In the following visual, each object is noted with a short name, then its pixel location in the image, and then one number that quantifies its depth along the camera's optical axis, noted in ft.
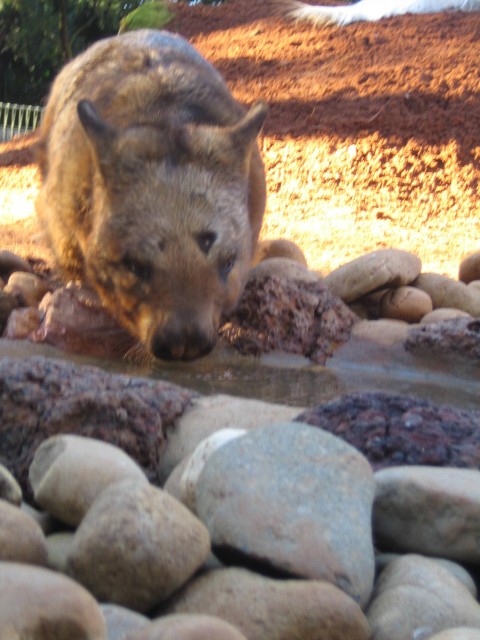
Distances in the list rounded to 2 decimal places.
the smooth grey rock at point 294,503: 6.47
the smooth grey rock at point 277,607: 5.77
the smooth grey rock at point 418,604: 6.29
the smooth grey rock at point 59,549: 6.32
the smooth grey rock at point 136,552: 5.95
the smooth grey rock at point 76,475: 7.18
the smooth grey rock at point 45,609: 4.70
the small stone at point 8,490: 6.98
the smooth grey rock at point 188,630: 4.94
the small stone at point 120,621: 5.49
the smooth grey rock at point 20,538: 5.86
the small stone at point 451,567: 7.21
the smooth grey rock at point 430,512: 7.40
